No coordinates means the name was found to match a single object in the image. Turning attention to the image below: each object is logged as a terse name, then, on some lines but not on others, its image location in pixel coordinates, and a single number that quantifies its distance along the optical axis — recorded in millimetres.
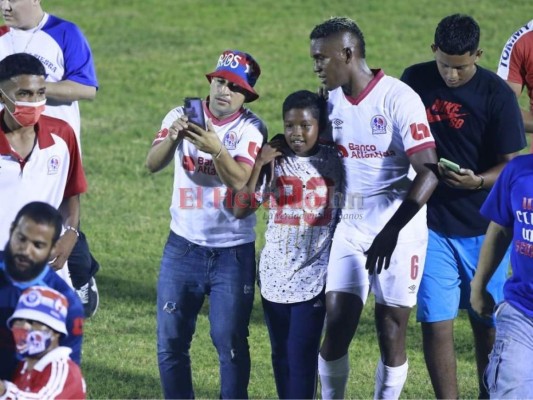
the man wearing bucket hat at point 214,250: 15023
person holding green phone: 15453
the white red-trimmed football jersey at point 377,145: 14750
